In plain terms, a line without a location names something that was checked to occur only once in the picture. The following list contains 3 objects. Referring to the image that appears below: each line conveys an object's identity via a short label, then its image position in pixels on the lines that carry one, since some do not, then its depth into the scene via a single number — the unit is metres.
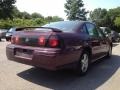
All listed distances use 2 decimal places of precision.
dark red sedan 2.14
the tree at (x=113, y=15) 23.81
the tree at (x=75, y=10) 26.39
